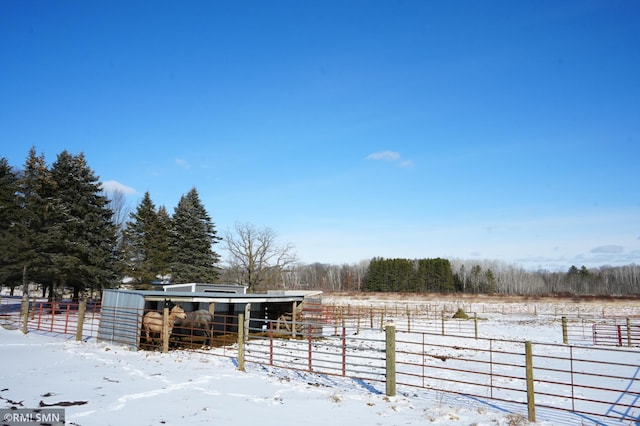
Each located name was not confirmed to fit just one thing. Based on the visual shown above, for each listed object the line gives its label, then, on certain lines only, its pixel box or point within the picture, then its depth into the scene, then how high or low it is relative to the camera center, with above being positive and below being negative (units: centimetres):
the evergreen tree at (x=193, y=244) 4059 +218
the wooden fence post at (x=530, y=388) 716 -201
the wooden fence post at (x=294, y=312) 2102 -230
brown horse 1518 -215
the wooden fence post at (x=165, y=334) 1408 -236
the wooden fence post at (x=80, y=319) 1625 -219
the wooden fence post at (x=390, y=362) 851 -190
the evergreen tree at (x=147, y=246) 3594 +175
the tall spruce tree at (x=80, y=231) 2870 +241
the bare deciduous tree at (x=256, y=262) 4609 +55
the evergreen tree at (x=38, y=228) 2786 +235
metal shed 1530 -165
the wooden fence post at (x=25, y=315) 1812 -236
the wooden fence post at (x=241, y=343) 1114 -208
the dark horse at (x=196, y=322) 1662 -233
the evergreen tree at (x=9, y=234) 2722 +187
